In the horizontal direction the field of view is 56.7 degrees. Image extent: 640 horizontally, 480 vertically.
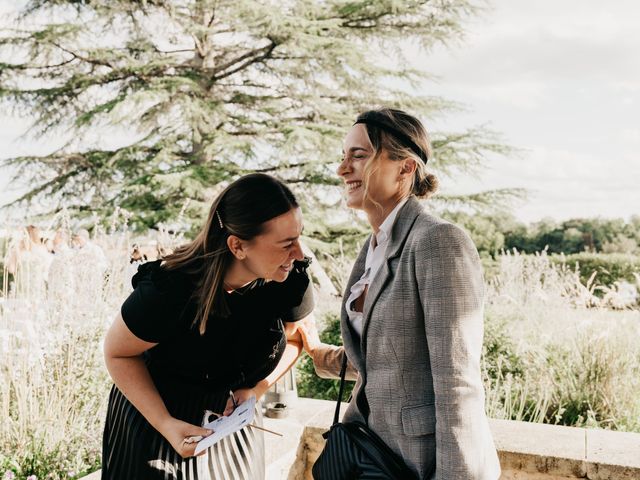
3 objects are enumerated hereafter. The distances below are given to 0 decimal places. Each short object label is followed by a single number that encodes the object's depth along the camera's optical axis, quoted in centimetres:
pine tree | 1403
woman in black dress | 172
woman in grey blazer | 146
